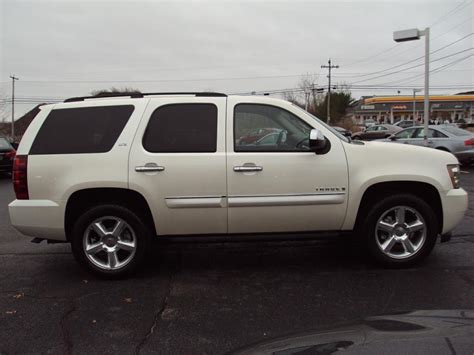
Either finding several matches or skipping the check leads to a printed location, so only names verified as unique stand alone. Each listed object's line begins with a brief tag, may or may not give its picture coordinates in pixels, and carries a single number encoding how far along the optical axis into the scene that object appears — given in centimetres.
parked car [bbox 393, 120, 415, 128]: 4511
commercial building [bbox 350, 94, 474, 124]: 8033
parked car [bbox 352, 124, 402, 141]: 3231
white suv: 468
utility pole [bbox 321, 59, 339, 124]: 6856
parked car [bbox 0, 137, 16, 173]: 1602
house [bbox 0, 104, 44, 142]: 6475
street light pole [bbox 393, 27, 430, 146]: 1527
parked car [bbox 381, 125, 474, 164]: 1495
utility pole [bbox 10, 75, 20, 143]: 6252
